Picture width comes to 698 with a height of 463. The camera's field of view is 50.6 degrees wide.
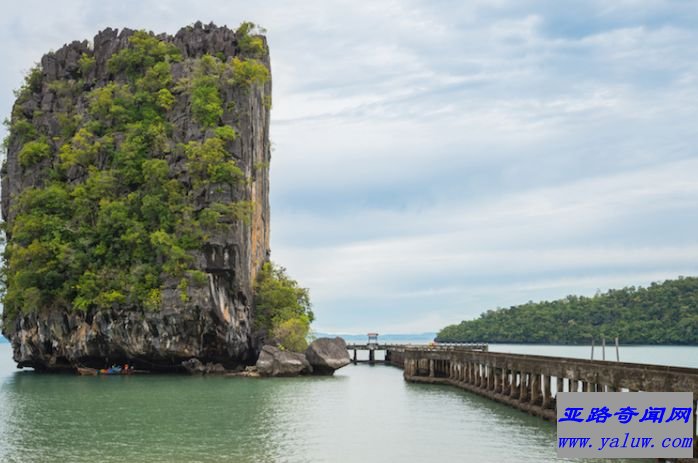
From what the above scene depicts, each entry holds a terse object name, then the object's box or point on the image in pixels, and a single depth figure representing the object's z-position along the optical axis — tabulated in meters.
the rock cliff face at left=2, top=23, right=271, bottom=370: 62.06
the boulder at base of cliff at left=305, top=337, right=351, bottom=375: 62.25
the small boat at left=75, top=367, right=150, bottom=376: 62.35
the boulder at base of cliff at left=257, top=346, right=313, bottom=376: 59.53
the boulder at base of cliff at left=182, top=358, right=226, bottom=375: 63.25
